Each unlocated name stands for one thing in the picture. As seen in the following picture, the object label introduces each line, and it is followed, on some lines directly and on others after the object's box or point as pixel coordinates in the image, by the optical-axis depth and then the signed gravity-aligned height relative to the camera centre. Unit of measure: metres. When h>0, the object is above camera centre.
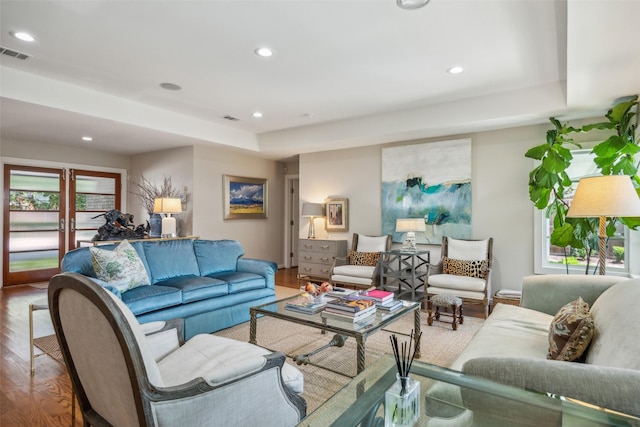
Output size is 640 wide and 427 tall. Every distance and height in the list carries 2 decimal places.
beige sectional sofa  1.08 -0.54
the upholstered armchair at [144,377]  1.17 -0.65
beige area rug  2.48 -1.17
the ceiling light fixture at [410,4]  2.38 +1.50
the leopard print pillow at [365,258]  5.25 -0.62
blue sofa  3.05 -0.67
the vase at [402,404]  1.21 -0.66
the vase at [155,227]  5.95 -0.19
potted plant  3.49 +0.58
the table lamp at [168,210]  5.45 +0.10
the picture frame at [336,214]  6.08 +0.06
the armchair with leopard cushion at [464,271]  4.03 -0.69
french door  5.84 +0.02
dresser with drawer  5.80 -0.66
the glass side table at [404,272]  4.79 -0.81
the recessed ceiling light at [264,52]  3.08 +1.50
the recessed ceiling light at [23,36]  2.82 +1.49
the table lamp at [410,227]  4.94 -0.14
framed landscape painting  6.48 +0.39
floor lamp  2.47 +0.16
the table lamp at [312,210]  6.08 +0.13
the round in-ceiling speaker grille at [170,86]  3.92 +1.50
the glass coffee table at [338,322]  2.21 -0.74
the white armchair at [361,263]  4.93 -0.70
